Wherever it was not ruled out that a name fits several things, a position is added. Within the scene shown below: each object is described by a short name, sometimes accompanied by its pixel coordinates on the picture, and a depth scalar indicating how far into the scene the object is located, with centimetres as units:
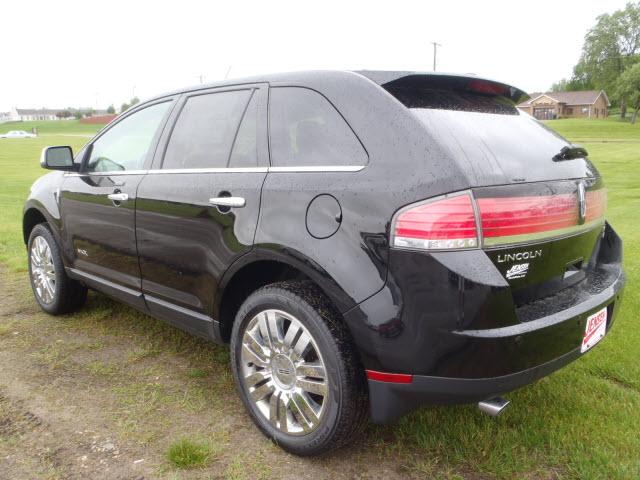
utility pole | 5259
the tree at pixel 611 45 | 7544
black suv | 202
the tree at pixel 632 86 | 5853
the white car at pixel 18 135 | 6255
